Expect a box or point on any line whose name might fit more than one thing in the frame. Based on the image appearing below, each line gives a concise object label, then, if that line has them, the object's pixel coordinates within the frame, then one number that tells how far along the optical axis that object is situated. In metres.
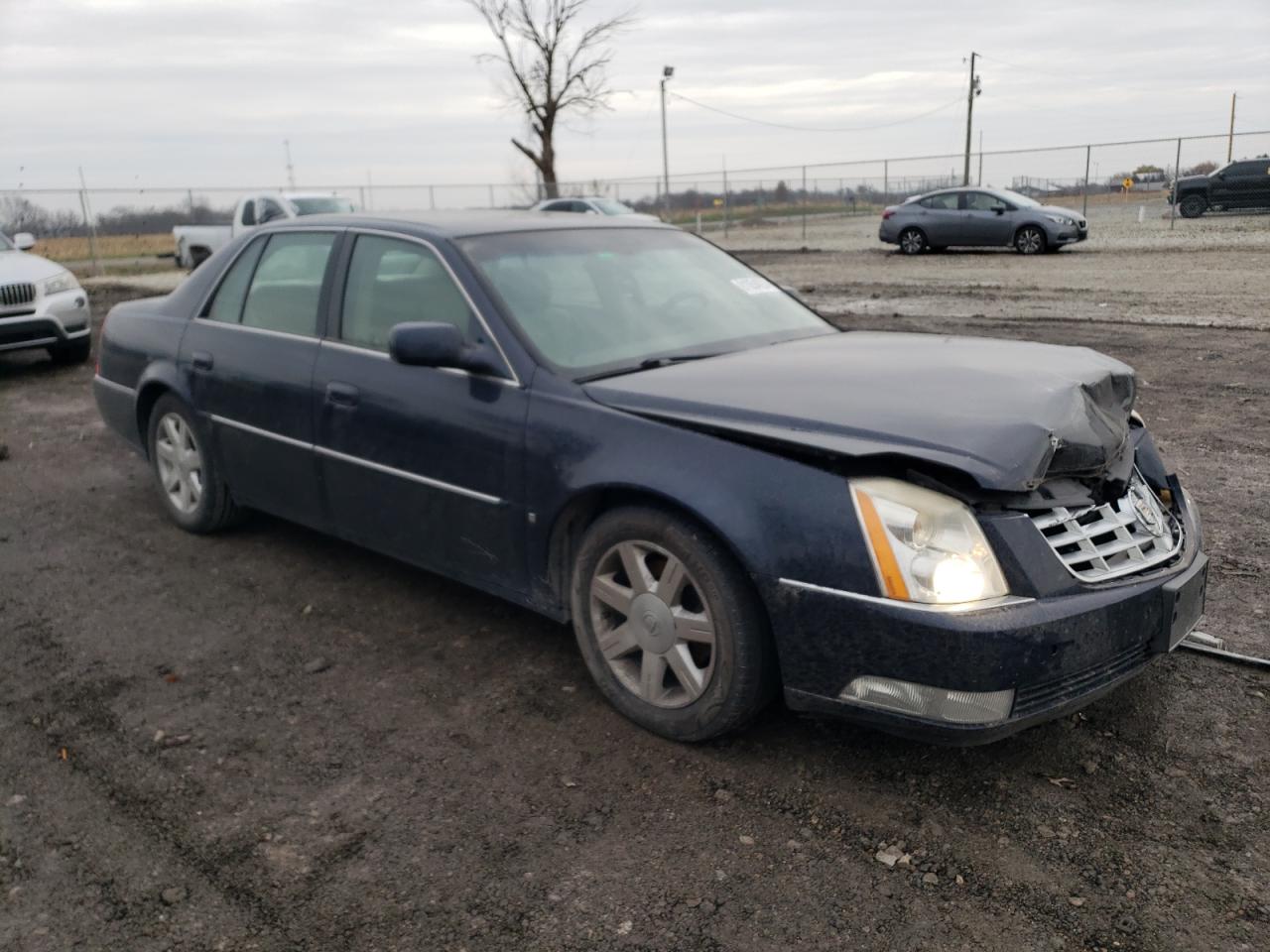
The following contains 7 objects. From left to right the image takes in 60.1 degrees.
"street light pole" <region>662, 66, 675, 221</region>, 40.25
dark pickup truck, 26.67
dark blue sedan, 2.81
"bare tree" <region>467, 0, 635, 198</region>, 38.88
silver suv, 10.32
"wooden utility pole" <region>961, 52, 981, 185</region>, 45.09
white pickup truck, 18.80
